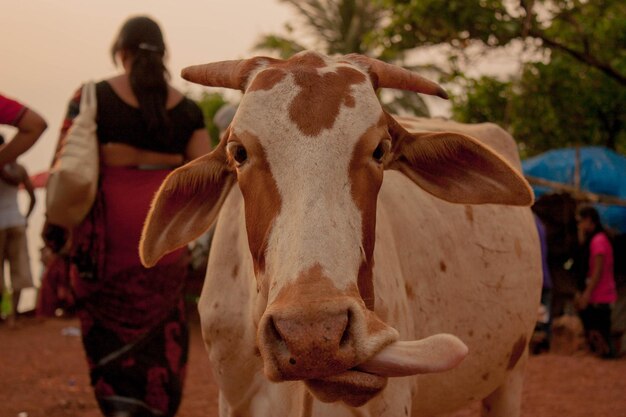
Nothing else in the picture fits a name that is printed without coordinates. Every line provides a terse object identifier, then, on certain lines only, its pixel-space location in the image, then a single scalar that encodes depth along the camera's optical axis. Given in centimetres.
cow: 224
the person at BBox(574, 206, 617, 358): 947
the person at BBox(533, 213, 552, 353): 953
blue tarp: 1089
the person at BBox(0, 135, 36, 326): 998
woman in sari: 412
